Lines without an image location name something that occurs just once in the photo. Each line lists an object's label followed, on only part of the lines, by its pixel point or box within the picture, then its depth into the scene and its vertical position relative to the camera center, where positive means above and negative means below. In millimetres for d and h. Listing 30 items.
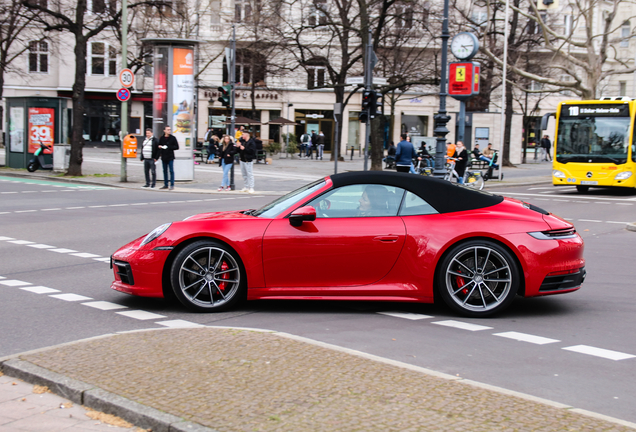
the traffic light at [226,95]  26264 +1615
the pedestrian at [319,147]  48938 -270
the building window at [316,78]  53062 +4682
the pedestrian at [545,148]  53406 +158
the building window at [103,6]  28359 +5235
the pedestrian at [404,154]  23781 -273
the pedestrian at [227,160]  22975 -627
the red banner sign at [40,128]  29391 +260
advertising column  25703 +1204
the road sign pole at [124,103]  25359 +1175
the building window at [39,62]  56906 +5538
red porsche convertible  6566 -970
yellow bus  23375 +264
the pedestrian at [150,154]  23812 -531
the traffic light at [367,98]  21406 +1359
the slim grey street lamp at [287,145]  49531 -208
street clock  26219 +3665
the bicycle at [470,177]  25348 -1018
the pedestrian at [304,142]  51503 +38
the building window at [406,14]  30562 +5761
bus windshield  23484 +395
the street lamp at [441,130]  23312 +539
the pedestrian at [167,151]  23127 -400
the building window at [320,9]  33844 +6234
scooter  28970 -1103
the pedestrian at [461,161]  24672 -450
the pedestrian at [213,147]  38969 -401
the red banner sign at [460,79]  25938 +2420
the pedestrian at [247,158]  22422 -534
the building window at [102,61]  55844 +5844
